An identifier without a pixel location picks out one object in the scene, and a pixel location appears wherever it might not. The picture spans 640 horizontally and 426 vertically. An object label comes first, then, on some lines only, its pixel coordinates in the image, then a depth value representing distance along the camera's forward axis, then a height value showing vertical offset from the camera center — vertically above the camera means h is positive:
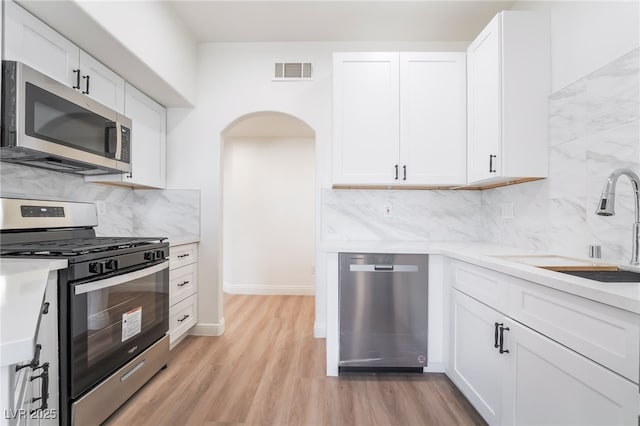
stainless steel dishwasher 2.14 -0.62
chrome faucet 1.21 +0.08
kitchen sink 1.22 -0.23
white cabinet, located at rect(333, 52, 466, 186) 2.46 +0.75
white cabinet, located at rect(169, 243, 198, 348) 2.45 -0.62
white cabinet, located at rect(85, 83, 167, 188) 2.41 +0.59
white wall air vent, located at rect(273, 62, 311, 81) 2.95 +1.32
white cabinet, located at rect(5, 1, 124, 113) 1.53 +0.86
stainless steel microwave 1.46 +0.46
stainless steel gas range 1.38 -0.44
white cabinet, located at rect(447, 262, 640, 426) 0.91 -0.54
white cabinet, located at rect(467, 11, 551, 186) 1.99 +0.76
